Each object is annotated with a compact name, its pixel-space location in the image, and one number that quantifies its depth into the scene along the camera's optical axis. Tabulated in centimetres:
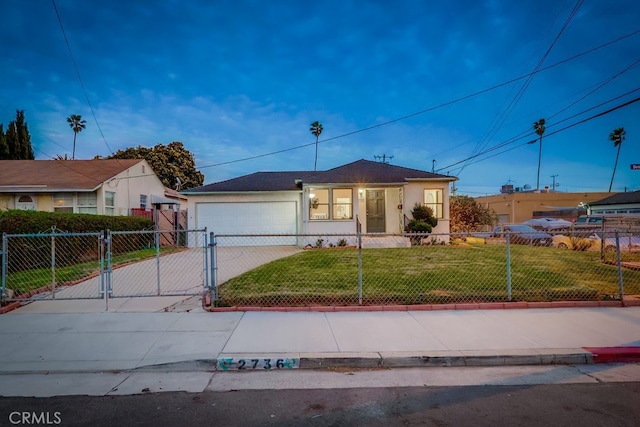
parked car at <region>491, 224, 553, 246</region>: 1817
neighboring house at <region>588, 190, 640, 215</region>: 3125
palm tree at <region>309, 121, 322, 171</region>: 4583
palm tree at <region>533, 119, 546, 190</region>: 5011
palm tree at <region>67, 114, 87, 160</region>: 4788
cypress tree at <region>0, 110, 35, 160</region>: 3259
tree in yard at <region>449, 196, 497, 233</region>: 2281
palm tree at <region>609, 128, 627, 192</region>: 5584
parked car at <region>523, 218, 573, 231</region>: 2228
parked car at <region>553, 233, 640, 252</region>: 1484
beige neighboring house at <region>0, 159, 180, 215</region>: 1814
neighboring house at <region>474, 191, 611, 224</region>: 4066
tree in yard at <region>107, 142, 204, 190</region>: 3719
